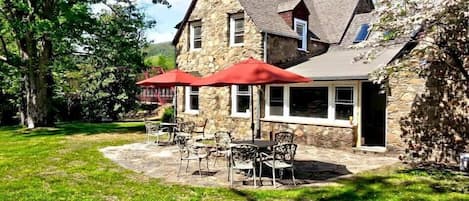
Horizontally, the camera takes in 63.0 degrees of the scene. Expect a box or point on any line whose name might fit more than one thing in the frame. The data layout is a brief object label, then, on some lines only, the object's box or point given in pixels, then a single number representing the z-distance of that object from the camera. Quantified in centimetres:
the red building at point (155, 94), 3884
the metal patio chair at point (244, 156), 850
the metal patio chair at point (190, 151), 948
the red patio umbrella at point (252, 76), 891
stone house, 1381
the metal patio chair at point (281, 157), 846
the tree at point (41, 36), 1880
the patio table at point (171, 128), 1570
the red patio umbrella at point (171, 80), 1420
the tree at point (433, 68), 849
